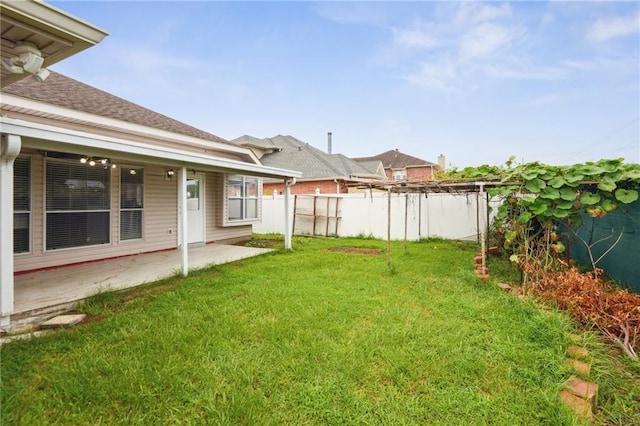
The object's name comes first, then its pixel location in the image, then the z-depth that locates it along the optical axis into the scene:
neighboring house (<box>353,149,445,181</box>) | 32.91
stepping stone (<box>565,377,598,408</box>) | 2.24
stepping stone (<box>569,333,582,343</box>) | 3.05
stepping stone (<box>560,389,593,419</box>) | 2.12
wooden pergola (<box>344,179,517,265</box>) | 5.37
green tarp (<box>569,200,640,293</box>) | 4.07
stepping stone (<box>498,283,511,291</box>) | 4.75
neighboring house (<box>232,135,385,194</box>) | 18.28
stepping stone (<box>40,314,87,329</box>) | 3.57
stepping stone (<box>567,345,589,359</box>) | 2.78
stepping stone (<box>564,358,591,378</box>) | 2.55
